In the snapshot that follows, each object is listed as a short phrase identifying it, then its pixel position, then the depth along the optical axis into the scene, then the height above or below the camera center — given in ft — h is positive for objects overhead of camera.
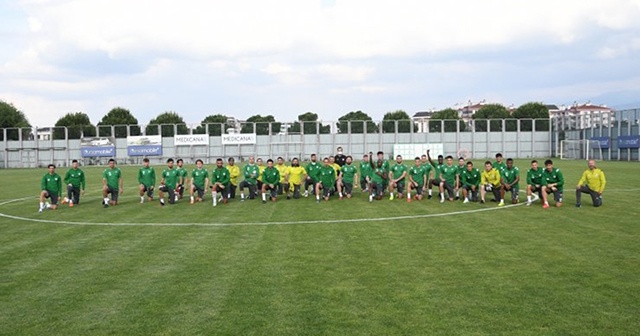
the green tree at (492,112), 325.21 +16.89
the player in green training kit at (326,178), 75.25 -4.84
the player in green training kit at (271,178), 75.05 -4.75
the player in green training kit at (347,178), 77.61 -5.00
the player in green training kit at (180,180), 75.61 -4.94
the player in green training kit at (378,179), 74.08 -4.97
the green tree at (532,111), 307.78 +15.96
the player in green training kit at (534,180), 64.28 -4.65
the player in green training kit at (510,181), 66.85 -4.89
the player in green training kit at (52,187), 69.92 -5.37
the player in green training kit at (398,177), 76.59 -4.88
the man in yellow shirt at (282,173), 80.79 -4.41
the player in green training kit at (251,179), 77.36 -5.01
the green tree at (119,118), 308.21 +14.44
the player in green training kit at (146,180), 76.28 -4.93
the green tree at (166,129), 233.35 +5.89
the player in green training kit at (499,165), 70.12 -3.17
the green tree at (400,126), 231.91 +6.30
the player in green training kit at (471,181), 69.62 -5.03
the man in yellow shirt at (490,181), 67.67 -4.88
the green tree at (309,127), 231.50 +6.12
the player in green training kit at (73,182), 73.26 -4.95
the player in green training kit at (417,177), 73.42 -4.70
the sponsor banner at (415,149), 219.41 -3.14
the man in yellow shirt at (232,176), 78.18 -4.73
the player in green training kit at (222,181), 72.90 -4.95
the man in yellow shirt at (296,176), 77.53 -4.64
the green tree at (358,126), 232.32 +6.41
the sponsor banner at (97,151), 231.30 -2.92
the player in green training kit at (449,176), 71.97 -4.56
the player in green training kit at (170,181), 73.47 -5.03
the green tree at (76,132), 233.14 +5.05
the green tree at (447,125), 231.09 +6.44
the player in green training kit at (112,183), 72.84 -5.05
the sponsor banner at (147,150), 231.50 -2.68
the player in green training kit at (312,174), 78.56 -4.41
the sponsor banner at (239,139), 230.89 +1.49
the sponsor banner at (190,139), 232.12 +1.61
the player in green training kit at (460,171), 71.61 -3.84
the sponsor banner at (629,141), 175.32 -0.59
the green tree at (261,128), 232.73 +6.02
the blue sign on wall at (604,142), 190.69 -0.90
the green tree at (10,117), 301.22 +15.00
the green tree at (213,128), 232.73 +6.09
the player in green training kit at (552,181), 62.95 -4.69
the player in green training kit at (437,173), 74.28 -4.33
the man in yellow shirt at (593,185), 61.36 -5.00
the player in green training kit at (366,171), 77.05 -4.01
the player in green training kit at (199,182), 75.20 -5.22
